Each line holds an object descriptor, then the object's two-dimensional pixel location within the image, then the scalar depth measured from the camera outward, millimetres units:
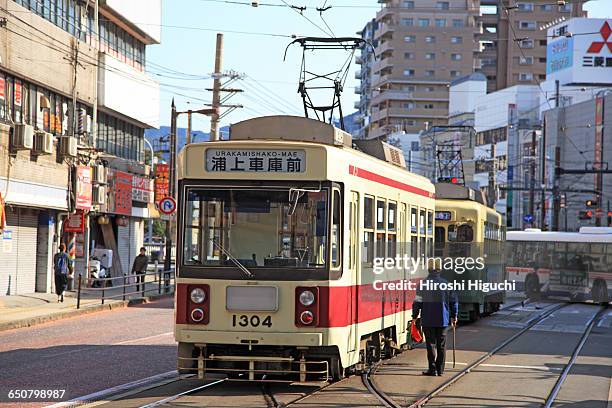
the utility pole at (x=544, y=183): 71525
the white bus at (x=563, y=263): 40062
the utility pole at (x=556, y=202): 64419
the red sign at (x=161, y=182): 48906
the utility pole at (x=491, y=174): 73206
